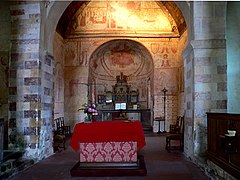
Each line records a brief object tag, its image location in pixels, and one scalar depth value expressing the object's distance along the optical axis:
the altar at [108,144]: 5.37
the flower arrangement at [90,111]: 5.92
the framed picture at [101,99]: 14.63
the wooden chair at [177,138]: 7.96
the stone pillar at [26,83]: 6.46
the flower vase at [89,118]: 5.94
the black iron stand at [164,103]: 13.41
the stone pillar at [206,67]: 6.31
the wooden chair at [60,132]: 8.22
